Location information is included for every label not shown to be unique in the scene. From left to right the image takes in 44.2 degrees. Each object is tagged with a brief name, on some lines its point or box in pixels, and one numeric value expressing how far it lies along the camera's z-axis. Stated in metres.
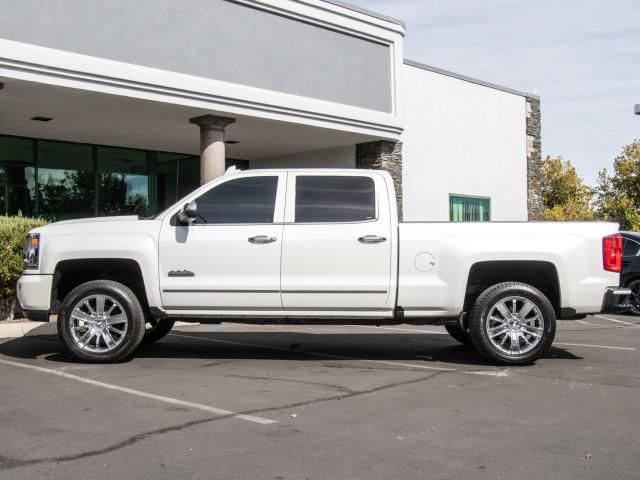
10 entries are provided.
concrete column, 17.31
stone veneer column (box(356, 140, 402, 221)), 20.48
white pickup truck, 8.46
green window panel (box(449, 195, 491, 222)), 22.88
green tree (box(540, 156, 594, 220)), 61.44
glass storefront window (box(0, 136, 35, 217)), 19.38
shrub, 12.92
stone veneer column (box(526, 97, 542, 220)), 25.06
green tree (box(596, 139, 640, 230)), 62.24
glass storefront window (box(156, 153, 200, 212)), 22.56
